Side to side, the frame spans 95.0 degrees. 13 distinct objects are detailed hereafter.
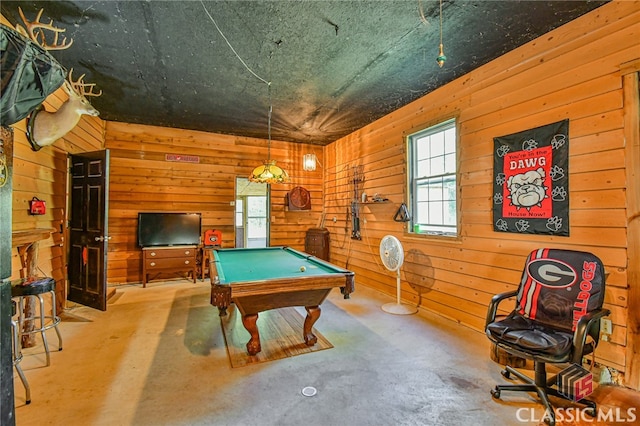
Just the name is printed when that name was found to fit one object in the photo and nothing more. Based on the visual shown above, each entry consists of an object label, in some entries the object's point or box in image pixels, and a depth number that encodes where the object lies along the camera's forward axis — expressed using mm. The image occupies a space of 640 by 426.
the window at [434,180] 3645
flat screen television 5086
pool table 2303
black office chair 1826
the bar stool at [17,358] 1991
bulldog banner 2469
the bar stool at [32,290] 2434
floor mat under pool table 2654
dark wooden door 3799
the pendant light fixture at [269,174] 3262
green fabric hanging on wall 1229
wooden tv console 4945
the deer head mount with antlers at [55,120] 2941
